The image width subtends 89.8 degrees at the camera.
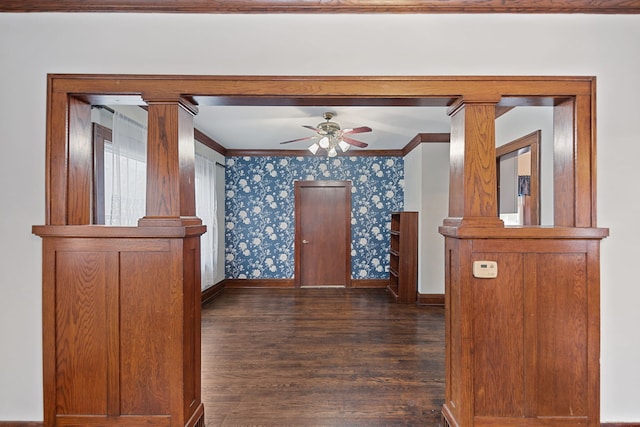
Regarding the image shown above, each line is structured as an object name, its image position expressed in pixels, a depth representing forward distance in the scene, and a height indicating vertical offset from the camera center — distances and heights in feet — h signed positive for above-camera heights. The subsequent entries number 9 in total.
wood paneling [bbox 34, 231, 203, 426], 5.58 -2.05
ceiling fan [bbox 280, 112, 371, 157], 11.55 +2.91
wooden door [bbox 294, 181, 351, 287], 18.88 -1.32
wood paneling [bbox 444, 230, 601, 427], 5.59 -2.10
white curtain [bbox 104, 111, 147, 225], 8.89 +1.17
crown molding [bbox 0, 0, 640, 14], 5.65 +3.67
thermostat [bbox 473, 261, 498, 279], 5.54 -0.97
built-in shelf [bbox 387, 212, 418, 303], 15.69 -2.23
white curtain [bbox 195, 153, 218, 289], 14.85 +0.07
